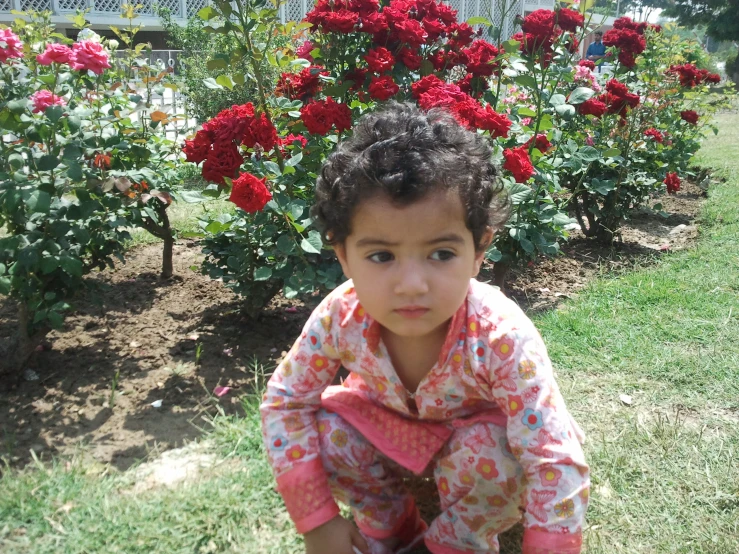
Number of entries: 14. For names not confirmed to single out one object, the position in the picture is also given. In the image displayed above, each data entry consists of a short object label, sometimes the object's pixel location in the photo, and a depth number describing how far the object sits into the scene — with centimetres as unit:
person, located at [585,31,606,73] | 535
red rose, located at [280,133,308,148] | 260
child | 127
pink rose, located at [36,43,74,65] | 227
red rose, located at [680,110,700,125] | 447
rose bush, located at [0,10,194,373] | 209
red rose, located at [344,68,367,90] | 279
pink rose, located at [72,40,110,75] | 235
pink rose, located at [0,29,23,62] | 223
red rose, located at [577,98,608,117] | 302
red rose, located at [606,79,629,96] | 349
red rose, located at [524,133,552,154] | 279
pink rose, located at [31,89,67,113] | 232
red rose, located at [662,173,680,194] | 422
